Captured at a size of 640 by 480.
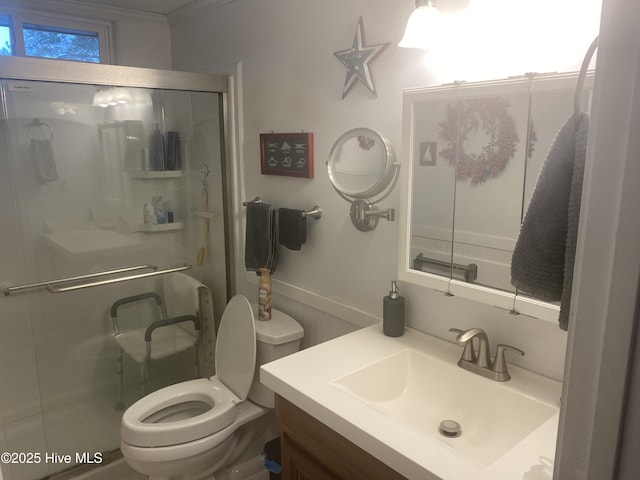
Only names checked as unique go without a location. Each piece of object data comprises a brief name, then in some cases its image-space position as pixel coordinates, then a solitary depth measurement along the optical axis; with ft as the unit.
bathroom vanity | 3.38
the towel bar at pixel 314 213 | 6.56
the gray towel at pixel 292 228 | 6.66
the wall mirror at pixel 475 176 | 4.09
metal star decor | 5.43
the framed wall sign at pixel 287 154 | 6.59
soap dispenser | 5.30
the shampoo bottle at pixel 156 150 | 7.94
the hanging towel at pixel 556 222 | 1.89
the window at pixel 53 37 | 8.17
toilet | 6.08
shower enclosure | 6.97
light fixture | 4.53
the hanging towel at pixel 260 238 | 7.10
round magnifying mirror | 5.40
